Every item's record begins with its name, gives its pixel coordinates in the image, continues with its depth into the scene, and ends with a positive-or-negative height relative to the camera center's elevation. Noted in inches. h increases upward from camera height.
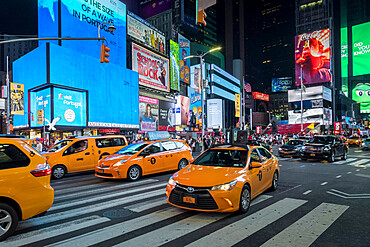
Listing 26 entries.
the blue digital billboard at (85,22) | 1513.3 +677.8
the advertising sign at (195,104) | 2865.9 +260.0
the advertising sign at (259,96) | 5472.4 +623.4
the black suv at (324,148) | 621.0 -63.7
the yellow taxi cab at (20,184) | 167.9 -39.7
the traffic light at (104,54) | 477.7 +137.6
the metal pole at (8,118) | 854.5 +32.6
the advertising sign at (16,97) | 984.3 +121.0
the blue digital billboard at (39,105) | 1325.0 +124.1
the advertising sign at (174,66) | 2554.1 +614.5
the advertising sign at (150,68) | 2110.0 +516.2
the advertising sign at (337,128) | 1804.9 -36.0
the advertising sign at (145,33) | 2166.6 +847.4
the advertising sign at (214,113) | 3555.6 +168.7
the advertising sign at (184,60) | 2842.0 +759.9
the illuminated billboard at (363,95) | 3833.7 +425.5
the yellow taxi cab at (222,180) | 205.3 -49.2
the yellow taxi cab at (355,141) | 1371.8 -99.5
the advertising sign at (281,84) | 5428.2 +874.8
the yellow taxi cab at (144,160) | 375.9 -55.4
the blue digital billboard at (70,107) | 1374.3 +114.4
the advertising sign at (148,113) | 2172.7 +111.0
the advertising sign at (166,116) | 2381.2 +93.0
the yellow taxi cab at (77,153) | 434.5 -48.7
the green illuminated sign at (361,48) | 4069.9 +1212.9
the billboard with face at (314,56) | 3408.0 +937.6
